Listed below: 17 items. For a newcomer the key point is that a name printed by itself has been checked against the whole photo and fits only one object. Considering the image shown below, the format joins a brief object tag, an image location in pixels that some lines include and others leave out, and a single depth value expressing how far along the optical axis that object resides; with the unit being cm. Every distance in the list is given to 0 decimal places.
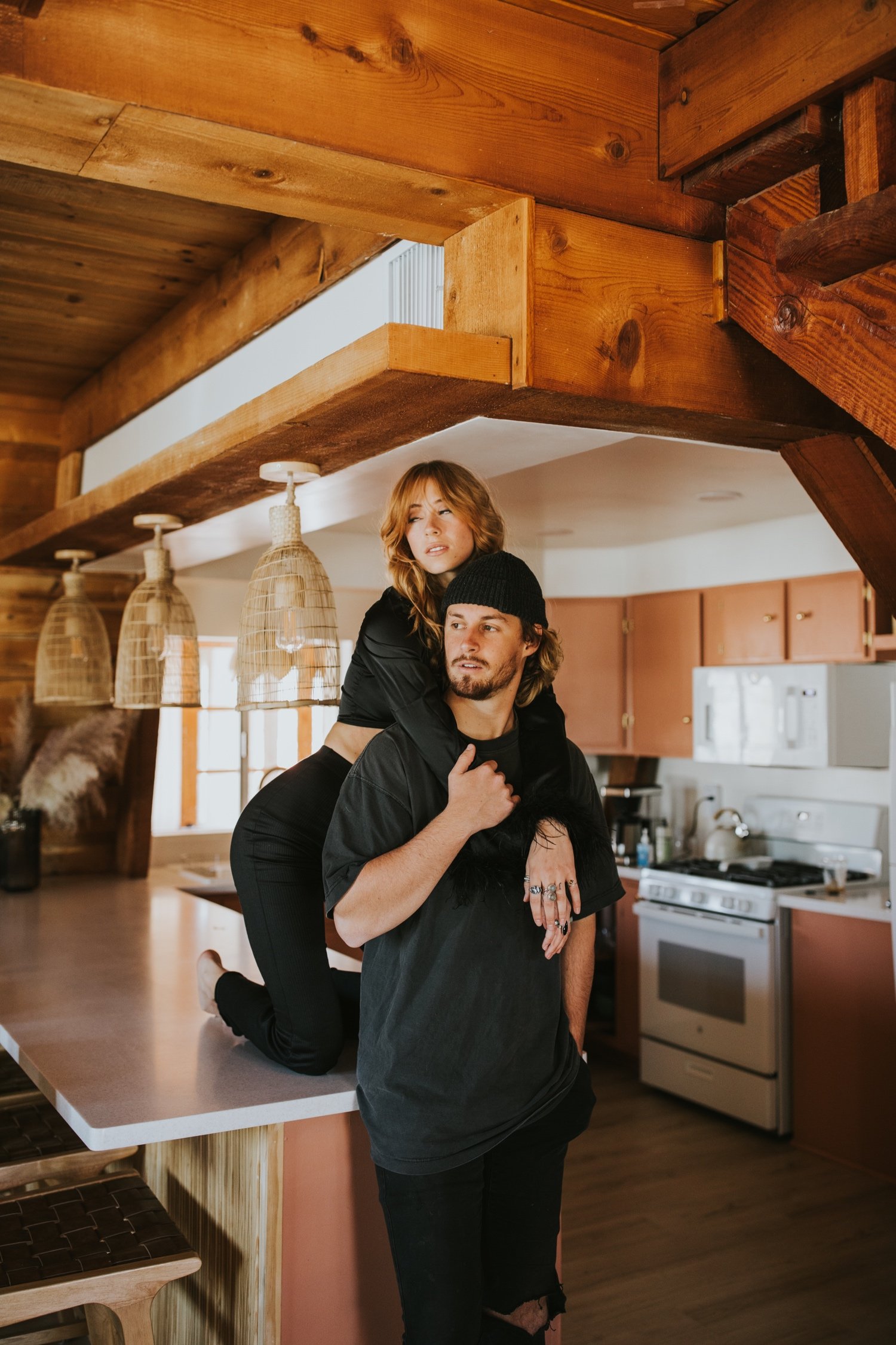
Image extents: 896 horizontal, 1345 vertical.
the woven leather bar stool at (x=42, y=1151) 214
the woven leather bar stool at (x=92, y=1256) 176
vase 395
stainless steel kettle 490
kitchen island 186
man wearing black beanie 167
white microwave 445
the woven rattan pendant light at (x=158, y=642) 306
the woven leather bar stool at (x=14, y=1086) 258
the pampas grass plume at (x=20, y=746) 402
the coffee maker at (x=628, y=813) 547
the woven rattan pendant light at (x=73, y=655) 366
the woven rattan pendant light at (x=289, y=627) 235
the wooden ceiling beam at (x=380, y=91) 132
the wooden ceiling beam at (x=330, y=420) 162
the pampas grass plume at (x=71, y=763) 392
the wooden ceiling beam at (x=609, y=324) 162
